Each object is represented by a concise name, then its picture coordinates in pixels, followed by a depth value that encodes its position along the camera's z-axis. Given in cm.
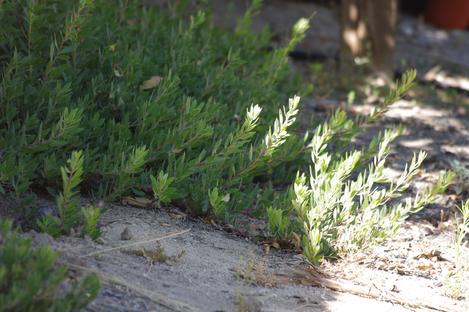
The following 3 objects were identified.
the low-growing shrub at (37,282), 422
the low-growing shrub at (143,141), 580
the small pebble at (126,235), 566
